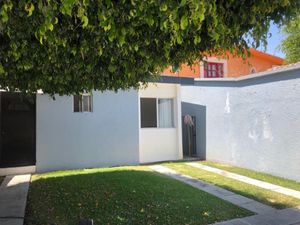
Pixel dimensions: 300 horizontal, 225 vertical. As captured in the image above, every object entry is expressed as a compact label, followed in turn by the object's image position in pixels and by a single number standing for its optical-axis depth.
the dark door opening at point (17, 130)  8.40
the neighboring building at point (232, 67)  14.86
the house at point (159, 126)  8.38
